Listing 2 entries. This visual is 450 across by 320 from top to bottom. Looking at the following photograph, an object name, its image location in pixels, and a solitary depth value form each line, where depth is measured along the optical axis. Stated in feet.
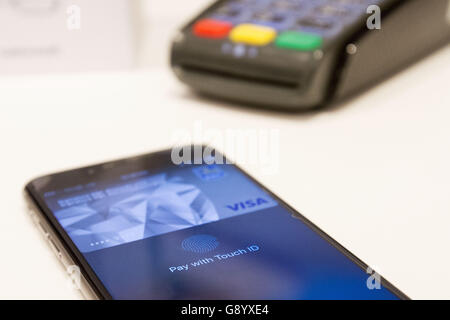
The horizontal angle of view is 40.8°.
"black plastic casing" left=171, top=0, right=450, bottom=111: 1.43
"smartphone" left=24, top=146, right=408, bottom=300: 0.89
